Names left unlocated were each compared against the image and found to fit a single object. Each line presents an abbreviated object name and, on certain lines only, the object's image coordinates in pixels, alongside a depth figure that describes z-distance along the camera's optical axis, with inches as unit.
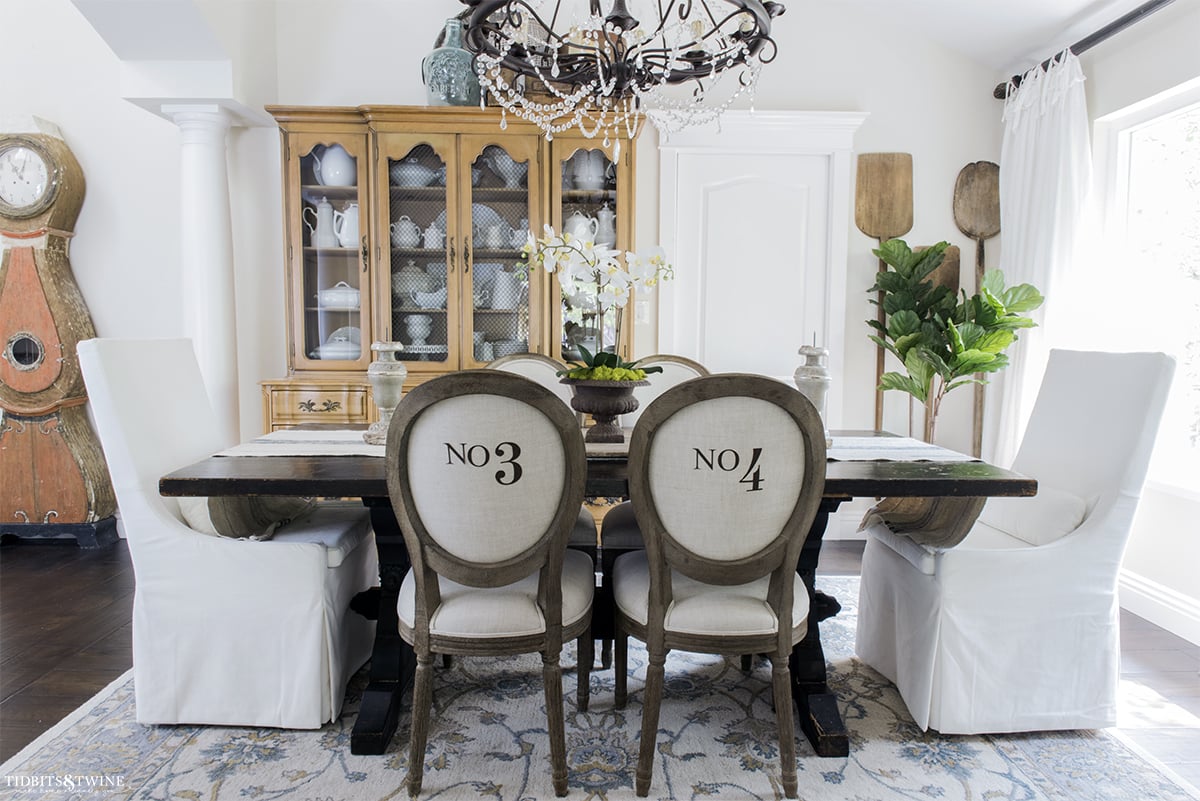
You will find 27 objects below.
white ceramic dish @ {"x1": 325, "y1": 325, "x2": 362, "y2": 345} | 142.3
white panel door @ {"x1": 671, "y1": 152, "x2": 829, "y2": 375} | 149.3
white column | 137.6
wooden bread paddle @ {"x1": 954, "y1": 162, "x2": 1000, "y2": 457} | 151.1
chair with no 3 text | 61.4
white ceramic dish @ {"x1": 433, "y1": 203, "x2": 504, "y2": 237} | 142.5
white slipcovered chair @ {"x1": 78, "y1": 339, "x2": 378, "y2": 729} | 76.0
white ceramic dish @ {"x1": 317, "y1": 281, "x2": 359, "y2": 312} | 142.3
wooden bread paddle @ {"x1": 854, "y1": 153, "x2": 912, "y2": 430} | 151.8
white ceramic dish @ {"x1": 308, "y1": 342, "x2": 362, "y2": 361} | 141.7
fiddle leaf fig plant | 127.0
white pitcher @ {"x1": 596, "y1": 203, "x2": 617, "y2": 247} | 143.0
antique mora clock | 139.1
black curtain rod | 107.5
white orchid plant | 81.7
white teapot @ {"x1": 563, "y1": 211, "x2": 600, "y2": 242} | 141.2
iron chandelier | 75.2
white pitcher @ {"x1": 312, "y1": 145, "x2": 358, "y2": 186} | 140.6
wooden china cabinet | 138.7
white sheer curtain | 124.6
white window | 112.3
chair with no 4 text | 61.9
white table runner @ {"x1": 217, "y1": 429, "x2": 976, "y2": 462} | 82.7
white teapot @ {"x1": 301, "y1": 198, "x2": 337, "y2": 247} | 141.7
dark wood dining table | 69.3
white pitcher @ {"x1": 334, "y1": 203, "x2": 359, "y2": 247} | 141.9
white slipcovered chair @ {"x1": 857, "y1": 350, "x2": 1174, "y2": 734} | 75.2
